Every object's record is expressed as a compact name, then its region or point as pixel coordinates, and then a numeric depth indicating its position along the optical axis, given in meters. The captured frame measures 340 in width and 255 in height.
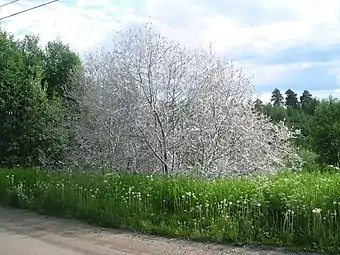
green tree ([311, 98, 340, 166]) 24.97
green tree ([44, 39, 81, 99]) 25.33
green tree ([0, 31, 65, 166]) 21.33
